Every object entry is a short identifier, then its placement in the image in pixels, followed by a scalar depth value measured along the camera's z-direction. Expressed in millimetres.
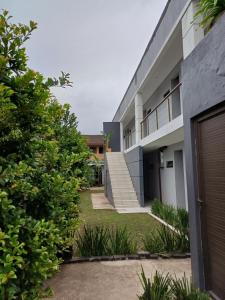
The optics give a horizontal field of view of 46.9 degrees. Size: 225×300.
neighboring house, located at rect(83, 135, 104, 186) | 38594
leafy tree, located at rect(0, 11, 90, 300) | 2203
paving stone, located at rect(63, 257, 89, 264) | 5371
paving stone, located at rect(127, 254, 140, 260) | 5506
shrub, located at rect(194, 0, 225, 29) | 3607
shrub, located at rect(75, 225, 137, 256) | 5602
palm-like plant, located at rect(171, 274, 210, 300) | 3010
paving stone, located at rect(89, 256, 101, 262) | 5441
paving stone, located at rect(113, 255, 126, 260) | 5457
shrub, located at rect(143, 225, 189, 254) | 5701
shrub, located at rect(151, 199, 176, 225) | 8416
